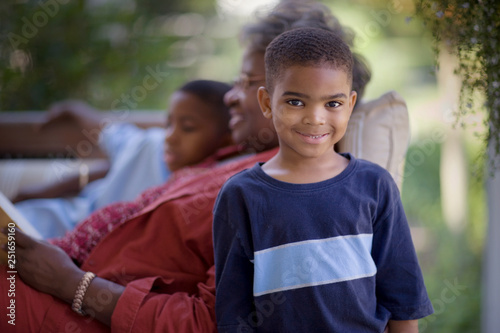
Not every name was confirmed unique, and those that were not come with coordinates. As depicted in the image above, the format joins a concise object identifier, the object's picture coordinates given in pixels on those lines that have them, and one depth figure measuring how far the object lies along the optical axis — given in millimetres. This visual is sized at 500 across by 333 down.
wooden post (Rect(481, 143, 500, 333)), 2008
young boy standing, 1124
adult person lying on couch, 1311
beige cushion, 1511
